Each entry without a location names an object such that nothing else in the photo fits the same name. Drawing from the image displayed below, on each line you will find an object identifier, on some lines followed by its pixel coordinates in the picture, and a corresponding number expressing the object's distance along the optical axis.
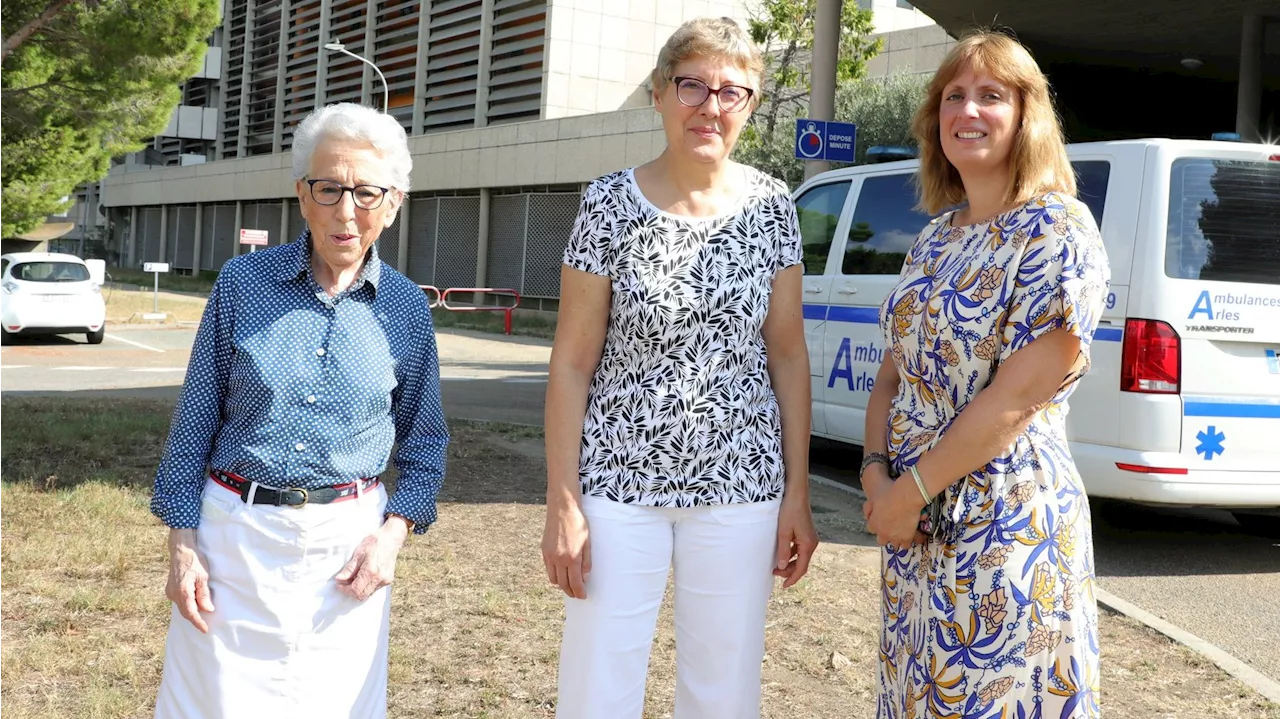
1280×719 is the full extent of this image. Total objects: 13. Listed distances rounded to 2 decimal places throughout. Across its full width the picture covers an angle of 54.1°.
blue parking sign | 12.23
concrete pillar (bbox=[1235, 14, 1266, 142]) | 14.44
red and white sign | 27.75
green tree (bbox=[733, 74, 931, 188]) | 21.39
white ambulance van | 5.96
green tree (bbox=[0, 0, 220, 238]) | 11.45
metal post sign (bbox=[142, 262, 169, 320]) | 26.22
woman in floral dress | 2.47
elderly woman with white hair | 2.56
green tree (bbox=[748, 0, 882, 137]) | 18.66
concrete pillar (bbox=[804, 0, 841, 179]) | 13.29
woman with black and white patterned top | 2.69
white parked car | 19.73
